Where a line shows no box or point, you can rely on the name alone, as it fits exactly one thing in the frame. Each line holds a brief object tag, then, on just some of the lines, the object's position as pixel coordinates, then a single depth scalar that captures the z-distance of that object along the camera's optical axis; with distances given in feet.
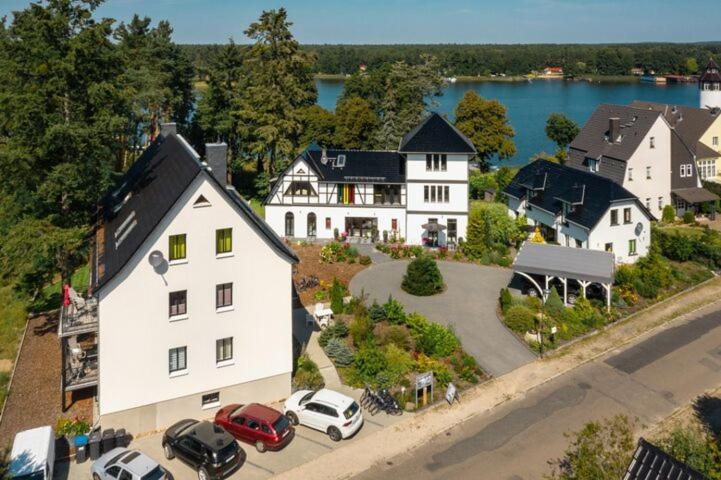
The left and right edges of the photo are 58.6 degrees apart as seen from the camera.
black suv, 68.54
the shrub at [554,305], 111.96
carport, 114.93
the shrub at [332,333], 103.24
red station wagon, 74.02
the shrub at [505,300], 114.11
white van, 65.26
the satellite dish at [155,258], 75.41
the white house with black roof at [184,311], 75.72
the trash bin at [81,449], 72.64
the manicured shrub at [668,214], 172.04
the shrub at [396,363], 90.43
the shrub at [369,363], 91.09
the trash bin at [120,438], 74.18
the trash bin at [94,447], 73.00
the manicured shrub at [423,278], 123.95
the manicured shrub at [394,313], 109.40
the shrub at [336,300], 113.70
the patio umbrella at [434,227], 151.73
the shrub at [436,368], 90.63
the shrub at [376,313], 110.32
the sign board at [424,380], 85.20
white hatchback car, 76.72
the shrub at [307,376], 88.43
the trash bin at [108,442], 73.72
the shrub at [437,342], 98.53
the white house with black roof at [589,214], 135.33
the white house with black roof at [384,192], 152.01
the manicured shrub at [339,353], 96.27
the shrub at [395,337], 100.78
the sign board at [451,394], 85.71
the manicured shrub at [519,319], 106.93
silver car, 65.82
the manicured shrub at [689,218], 169.99
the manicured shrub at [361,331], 101.55
